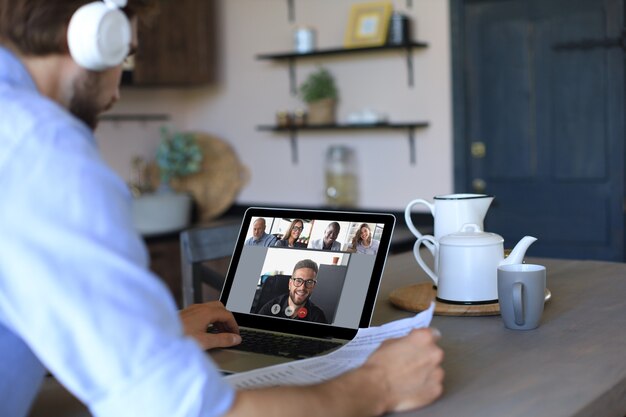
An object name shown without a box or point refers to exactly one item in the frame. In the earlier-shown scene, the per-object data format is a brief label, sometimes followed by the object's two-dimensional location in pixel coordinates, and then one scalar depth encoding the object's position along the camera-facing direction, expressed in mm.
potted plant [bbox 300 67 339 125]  4008
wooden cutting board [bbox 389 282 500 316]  1412
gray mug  1284
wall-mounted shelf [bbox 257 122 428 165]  3781
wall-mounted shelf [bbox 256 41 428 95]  3725
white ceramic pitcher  1506
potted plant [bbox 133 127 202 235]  4059
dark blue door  3396
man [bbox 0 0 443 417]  708
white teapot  1406
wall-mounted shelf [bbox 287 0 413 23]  4180
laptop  1262
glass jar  3992
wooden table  979
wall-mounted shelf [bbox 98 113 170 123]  4371
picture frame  3791
